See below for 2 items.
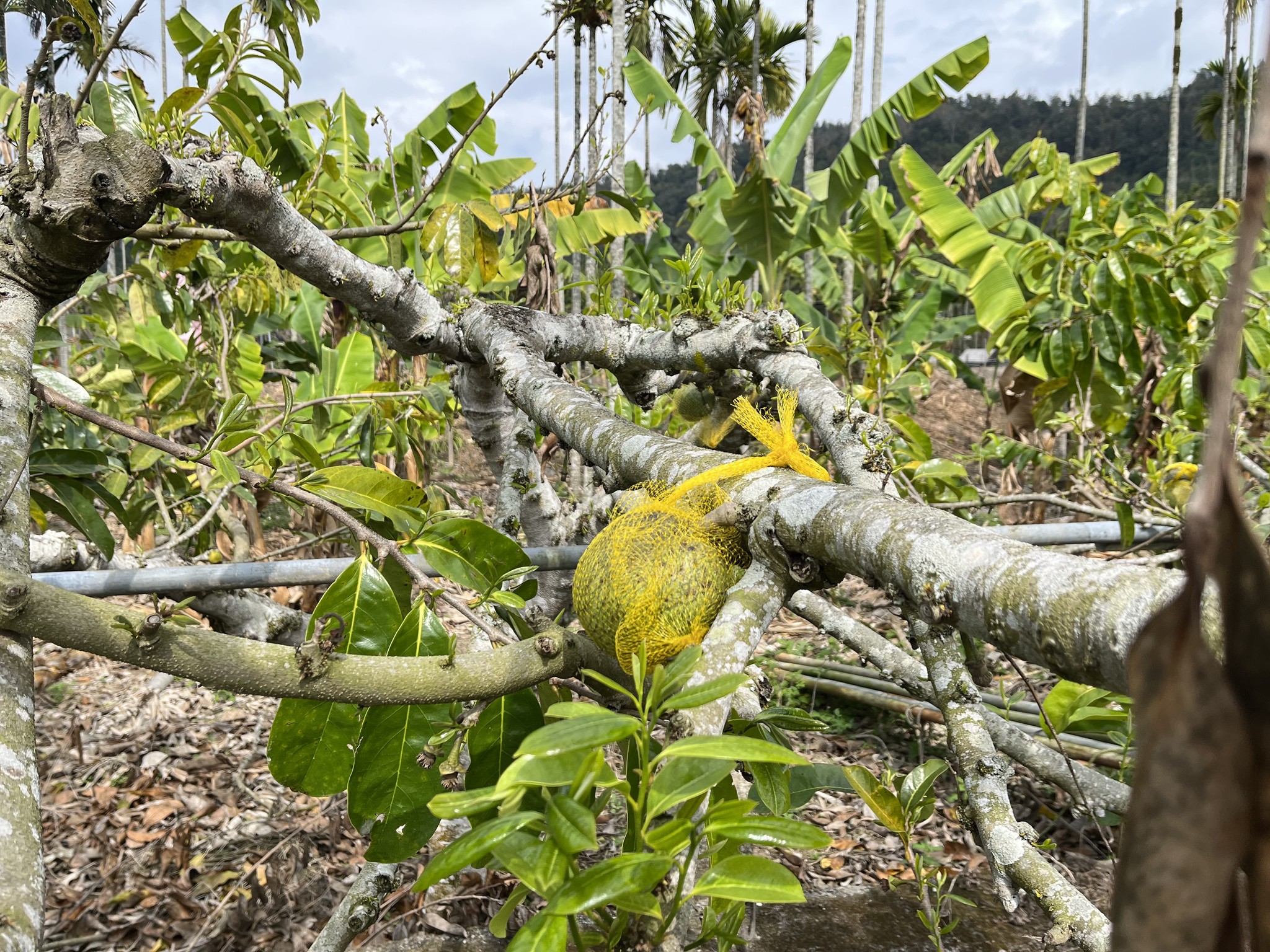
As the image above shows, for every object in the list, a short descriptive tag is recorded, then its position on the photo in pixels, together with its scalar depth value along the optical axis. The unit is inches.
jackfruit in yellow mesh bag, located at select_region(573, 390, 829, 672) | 31.4
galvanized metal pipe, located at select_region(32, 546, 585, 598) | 41.8
